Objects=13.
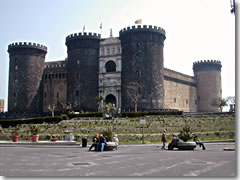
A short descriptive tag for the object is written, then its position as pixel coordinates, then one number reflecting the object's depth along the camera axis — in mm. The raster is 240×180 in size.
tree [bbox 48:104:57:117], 64500
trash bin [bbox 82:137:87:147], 27391
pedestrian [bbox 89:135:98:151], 23409
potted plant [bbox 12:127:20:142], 33375
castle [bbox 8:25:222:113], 57000
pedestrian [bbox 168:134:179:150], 23828
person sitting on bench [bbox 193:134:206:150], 23242
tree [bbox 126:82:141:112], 56062
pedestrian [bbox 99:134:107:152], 23036
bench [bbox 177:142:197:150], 23188
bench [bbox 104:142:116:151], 23578
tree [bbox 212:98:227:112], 71812
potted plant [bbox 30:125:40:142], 32125
